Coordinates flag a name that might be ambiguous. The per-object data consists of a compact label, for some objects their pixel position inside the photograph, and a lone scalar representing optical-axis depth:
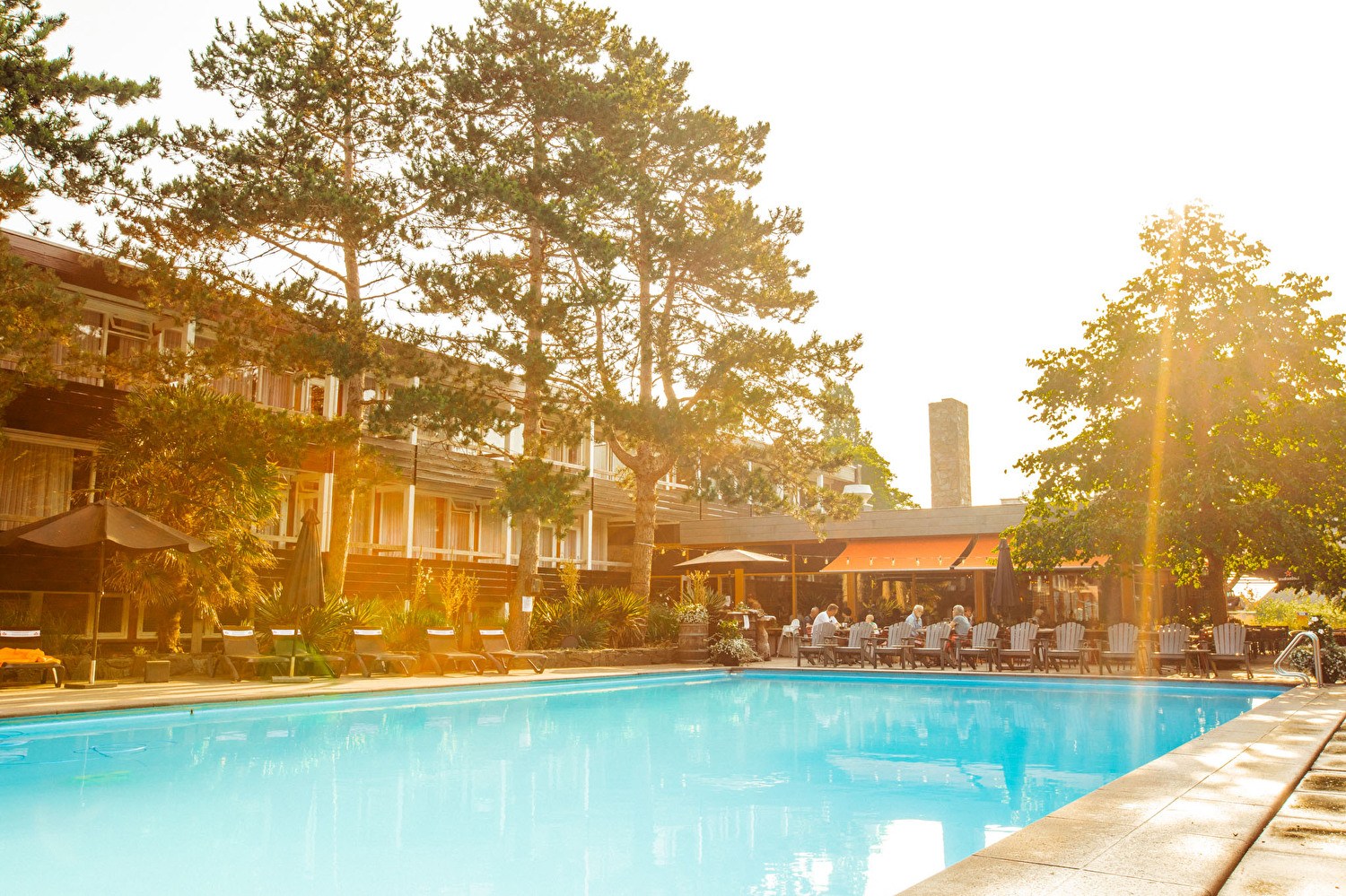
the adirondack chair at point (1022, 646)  17.75
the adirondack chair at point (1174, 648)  16.25
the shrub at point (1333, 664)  13.52
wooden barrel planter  19.83
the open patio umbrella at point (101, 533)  11.81
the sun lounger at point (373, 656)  14.75
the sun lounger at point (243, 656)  13.80
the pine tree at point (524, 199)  16.36
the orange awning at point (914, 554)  23.59
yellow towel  11.85
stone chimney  32.53
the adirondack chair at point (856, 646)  19.19
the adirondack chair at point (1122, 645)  16.83
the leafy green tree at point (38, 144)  13.14
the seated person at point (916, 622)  19.44
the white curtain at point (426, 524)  23.94
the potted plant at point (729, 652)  19.53
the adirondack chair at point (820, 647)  19.05
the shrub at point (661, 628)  20.33
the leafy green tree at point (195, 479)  13.71
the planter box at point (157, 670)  13.22
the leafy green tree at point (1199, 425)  17.28
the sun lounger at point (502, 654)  16.04
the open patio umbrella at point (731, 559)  22.30
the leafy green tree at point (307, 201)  15.38
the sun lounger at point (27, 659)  11.87
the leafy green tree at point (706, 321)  18.88
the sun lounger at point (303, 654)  14.27
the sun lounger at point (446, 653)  15.61
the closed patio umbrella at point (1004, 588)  19.86
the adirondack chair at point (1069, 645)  17.28
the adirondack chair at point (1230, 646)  16.05
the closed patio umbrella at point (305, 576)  14.62
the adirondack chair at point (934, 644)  18.33
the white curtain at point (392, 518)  23.16
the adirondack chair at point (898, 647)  18.83
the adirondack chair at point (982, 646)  17.98
